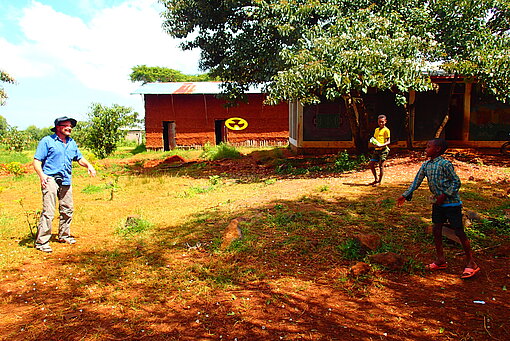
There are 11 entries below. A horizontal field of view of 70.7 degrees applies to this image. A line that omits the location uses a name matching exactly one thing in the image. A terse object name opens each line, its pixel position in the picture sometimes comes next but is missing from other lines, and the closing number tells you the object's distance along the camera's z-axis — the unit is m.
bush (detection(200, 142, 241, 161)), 17.06
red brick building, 21.92
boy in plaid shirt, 3.82
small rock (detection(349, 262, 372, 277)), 3.94
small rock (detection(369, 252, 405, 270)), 4.09
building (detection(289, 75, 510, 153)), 14.13
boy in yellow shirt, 7.98
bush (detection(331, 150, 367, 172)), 11.12
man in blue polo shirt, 4.99
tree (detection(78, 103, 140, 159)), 17.55
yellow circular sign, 22.23
